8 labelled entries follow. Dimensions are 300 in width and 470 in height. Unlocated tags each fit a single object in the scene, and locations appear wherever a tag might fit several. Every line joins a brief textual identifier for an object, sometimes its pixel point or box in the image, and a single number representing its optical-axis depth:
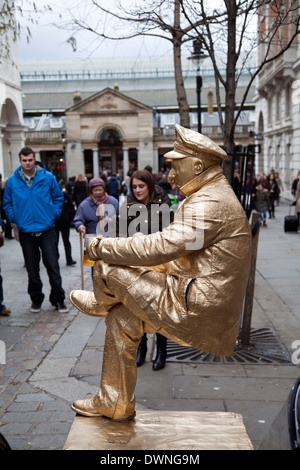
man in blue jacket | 6.23
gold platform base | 2.69
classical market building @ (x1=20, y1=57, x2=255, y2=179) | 40.47
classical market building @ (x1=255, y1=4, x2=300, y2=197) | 24.14
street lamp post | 11.08
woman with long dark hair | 4.55
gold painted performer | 2.55
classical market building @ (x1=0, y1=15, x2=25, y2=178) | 20.27
